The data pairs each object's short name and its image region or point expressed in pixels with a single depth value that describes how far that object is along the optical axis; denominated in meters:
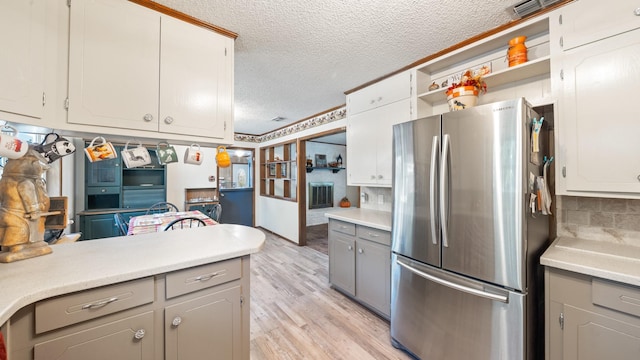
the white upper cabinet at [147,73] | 1.26
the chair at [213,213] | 4.48
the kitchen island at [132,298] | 0.91
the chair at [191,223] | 2.55
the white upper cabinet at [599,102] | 1.23
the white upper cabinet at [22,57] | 1.02
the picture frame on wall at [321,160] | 6.36
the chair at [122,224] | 2.97
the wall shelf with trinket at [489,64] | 1.64
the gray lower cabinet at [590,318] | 1.07
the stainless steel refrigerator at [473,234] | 1.29
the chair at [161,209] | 4.26
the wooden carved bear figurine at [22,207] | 1.10
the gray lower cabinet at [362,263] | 2.14
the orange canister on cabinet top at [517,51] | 1.64
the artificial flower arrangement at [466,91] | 1.72
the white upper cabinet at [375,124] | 2.36
